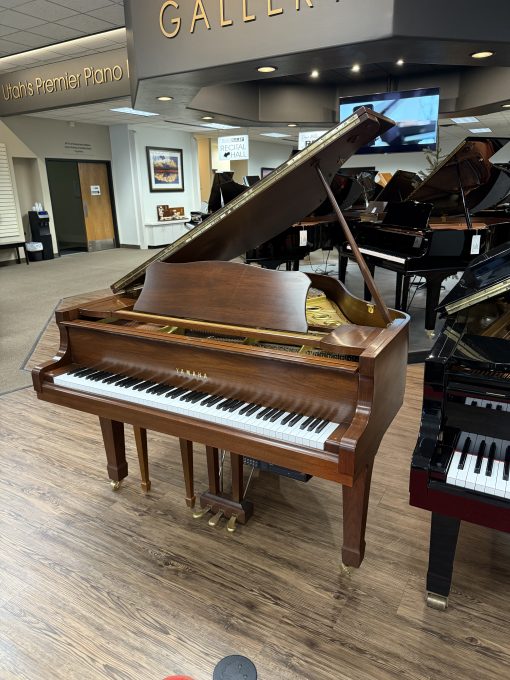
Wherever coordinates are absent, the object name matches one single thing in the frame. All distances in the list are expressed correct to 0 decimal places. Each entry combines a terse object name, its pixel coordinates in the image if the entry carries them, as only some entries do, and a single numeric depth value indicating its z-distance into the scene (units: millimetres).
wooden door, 11594
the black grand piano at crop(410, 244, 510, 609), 1418
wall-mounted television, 6504
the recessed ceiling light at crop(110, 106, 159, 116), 8882
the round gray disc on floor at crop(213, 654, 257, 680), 1482
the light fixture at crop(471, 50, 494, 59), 3510
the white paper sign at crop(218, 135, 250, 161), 6281
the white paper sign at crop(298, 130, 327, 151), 6109
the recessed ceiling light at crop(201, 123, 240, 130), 11305
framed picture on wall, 12031
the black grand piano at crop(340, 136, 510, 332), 4387
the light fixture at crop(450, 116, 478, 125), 10667
